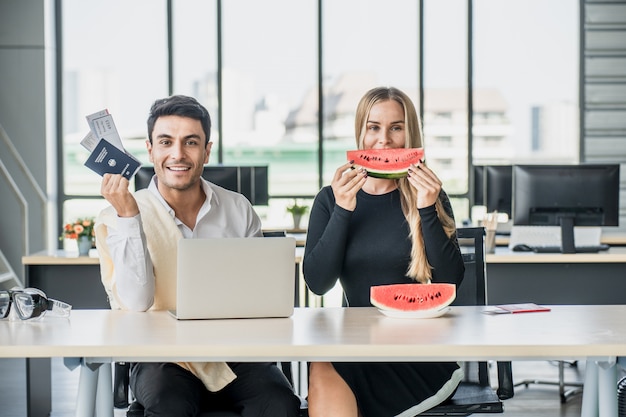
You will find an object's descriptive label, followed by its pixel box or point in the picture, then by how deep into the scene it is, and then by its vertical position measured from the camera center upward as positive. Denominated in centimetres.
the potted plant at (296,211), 619 -11
